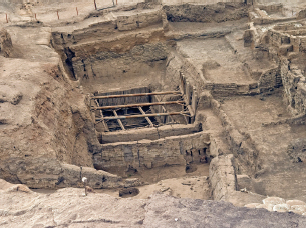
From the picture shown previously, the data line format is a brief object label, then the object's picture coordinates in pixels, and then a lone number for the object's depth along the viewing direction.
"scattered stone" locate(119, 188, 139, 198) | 10.33
